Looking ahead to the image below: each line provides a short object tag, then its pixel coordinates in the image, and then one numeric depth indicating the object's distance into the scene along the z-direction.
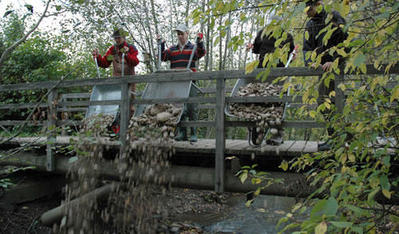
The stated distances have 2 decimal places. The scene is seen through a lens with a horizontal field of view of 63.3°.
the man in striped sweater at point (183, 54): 5.14
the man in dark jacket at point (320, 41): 3.42
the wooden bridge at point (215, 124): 3.66
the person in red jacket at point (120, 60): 5.38
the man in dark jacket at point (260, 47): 4.30
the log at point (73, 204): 4.09
